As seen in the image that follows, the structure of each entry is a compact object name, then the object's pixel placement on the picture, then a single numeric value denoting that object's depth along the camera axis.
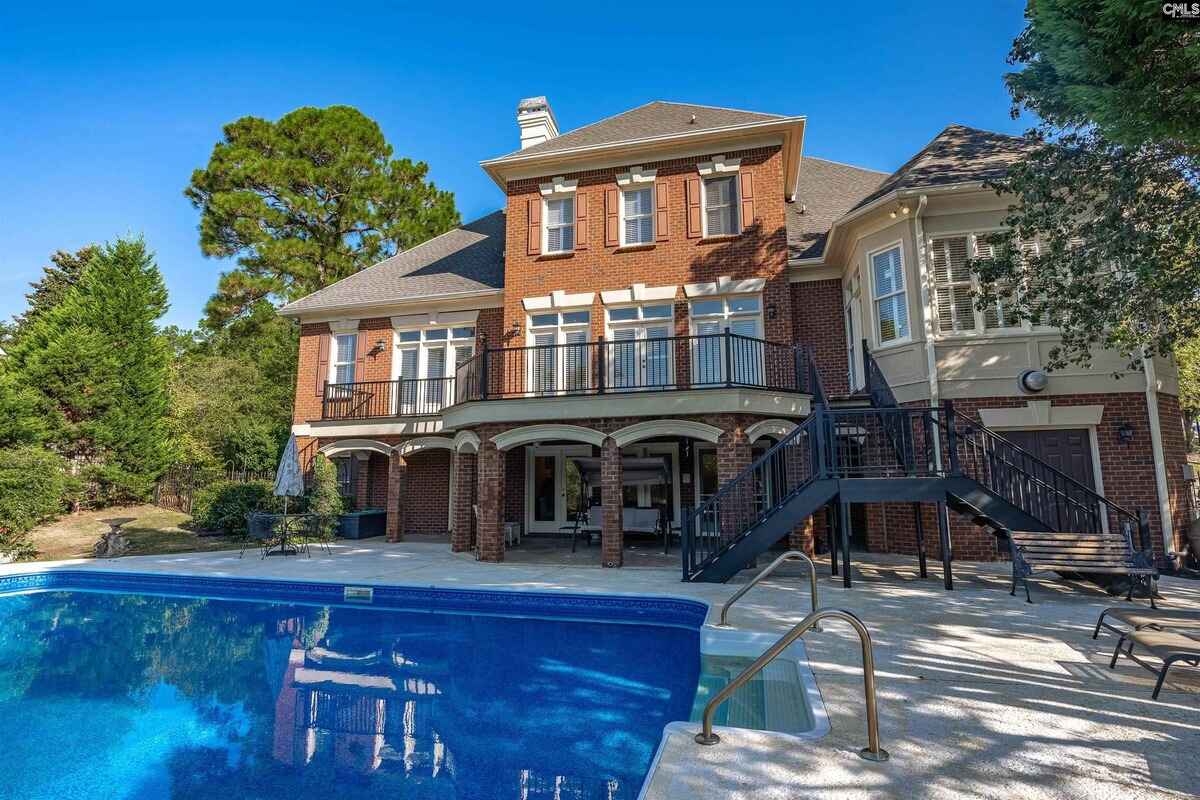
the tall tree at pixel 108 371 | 17.19
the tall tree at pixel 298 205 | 25.77
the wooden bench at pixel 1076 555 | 6.89
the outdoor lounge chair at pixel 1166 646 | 3.73
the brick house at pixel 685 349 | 9.92
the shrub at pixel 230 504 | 15.10
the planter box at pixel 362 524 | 15.59
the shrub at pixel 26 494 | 13.25
